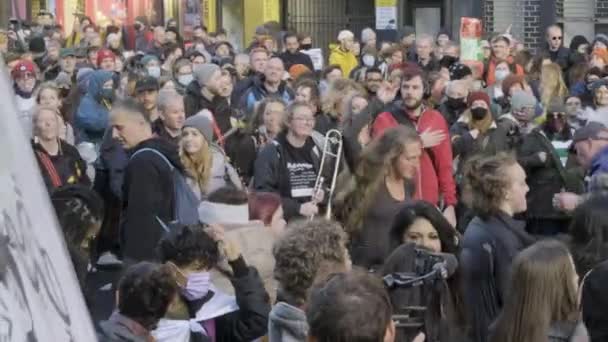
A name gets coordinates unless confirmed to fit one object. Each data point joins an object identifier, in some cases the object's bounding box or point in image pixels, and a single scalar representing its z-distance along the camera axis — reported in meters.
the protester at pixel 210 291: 5.00
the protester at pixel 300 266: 4.29
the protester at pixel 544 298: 4.68
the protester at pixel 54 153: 9.16
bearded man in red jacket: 9.06
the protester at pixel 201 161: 8.22
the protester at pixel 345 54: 21.08
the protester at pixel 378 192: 7.05
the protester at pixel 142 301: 4.32
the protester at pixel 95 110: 12.32
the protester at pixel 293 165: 9.02
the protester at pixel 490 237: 6.09
